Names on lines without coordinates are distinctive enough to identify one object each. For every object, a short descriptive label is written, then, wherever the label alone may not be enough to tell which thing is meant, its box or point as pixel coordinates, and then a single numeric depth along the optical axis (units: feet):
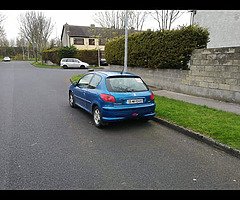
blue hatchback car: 17.93
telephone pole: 35.09
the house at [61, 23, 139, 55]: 154.30
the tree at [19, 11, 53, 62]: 142.72
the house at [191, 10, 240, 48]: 40.42
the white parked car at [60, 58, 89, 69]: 100.04
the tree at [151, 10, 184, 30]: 73.12
